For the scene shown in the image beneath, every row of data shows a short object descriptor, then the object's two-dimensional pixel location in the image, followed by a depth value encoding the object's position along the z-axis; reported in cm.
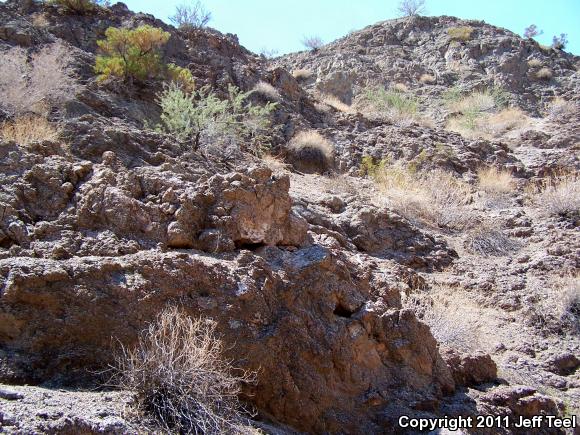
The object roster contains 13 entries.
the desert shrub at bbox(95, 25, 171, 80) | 857
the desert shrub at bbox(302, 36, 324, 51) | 1922
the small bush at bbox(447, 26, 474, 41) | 1773
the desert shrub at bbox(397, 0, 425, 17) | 2209
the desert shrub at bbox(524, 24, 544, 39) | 2092
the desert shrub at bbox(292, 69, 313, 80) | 1648
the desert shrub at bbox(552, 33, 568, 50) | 1827
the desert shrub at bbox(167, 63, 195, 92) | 929
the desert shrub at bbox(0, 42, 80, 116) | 607
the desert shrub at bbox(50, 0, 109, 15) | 1039
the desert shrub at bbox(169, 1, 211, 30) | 1385
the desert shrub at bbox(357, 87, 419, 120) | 1292
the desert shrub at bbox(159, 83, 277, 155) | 720
